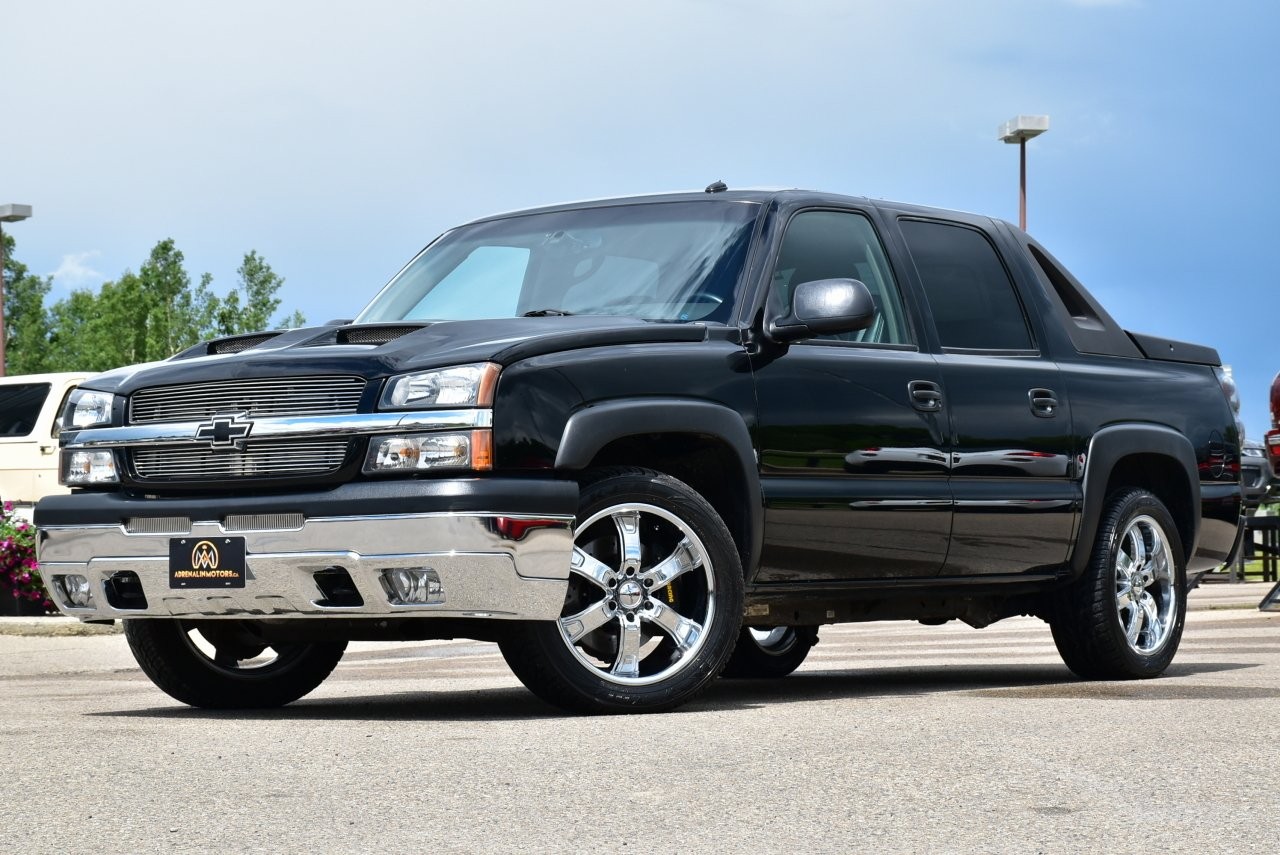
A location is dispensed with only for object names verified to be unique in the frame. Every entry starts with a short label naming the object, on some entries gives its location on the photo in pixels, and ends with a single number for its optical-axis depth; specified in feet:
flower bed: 54.24
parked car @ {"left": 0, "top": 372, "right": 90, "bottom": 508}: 62.49
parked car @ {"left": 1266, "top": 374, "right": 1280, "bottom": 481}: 54.44
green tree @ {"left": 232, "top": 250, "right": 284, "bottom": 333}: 216.13
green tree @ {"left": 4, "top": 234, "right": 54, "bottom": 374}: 249.34
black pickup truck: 20.59
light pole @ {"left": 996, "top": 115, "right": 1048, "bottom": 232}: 86.02
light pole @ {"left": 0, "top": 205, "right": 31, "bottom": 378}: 108.78
